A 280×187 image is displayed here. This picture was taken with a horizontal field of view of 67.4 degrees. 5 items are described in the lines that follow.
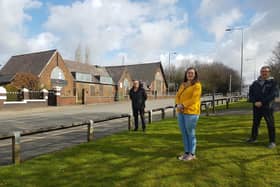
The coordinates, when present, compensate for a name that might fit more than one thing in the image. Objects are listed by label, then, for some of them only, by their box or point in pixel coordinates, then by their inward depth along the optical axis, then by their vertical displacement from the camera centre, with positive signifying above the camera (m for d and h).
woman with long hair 3.99 -0.28
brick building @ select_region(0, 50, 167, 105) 32.01 +3.11
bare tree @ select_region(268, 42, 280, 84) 31.86 +4.38
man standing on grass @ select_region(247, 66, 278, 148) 4.75 -0.10
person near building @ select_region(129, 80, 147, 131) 7.10 -0.22
